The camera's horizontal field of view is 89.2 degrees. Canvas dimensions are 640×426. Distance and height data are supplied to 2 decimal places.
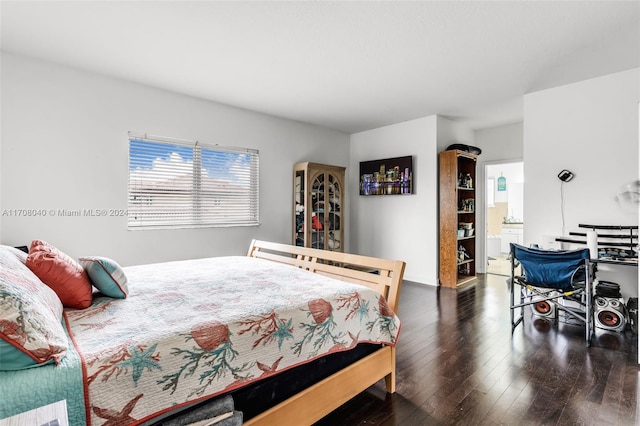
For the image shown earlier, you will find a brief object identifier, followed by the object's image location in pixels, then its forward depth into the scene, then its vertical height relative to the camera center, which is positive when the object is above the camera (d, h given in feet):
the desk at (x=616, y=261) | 8.85 -1.42
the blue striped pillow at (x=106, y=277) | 5.53 -1.09
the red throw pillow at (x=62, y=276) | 4.91 -0.98
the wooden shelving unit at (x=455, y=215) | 14.97 -0.17
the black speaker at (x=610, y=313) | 9.35 -2.99
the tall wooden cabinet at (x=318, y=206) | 15.39 +0.31
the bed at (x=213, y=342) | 3.26 -1.65
